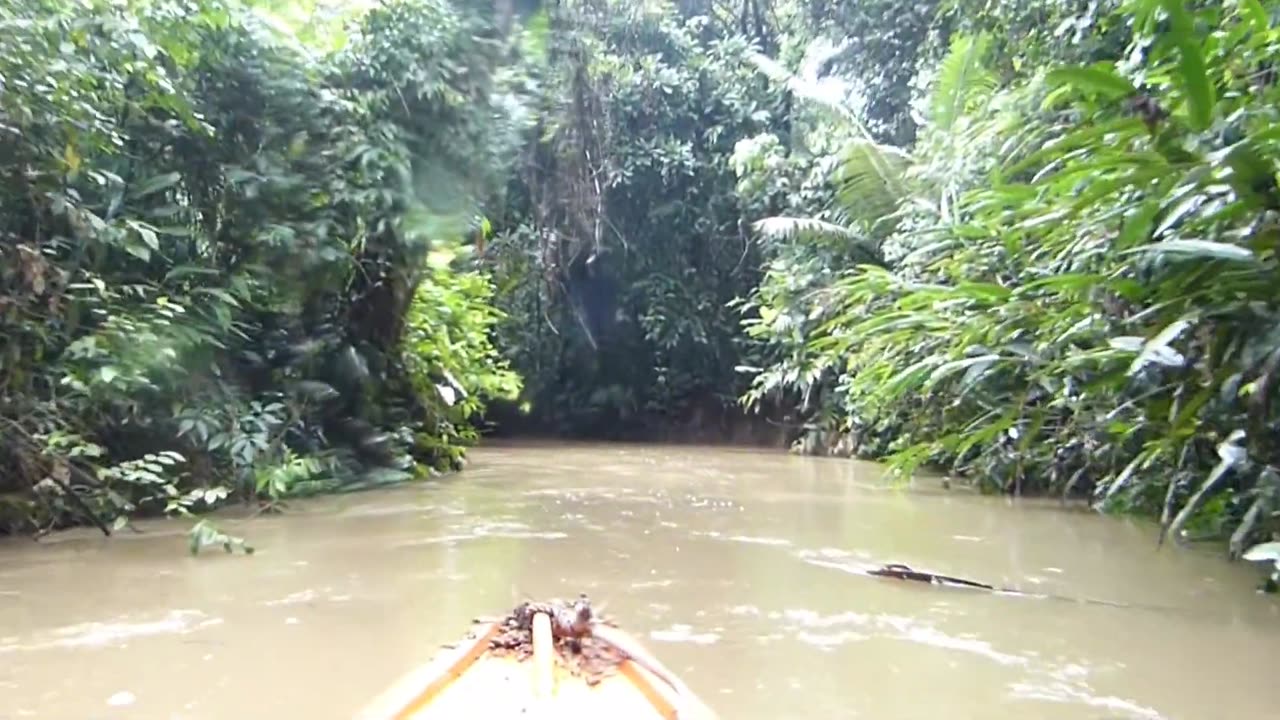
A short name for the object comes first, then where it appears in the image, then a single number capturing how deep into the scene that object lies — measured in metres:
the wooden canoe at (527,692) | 1.93
